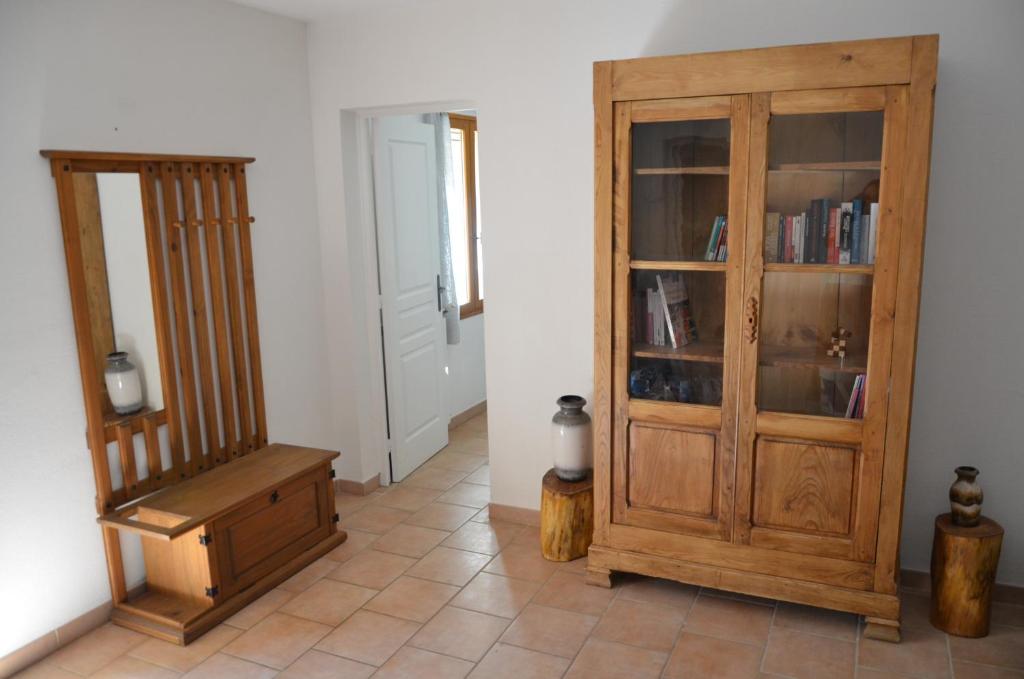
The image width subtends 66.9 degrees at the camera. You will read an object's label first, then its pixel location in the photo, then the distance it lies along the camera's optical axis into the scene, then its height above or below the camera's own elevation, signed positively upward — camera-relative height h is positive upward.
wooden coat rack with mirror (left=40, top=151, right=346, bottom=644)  2.98 -0.82
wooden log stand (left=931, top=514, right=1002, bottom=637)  2.82 -1.38
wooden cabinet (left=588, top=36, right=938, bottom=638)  2.66 -0.42
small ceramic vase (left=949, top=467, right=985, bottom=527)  2.87 -1.11
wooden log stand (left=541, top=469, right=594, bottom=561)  3.49 -1.42
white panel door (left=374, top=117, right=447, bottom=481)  4.36 -0.48
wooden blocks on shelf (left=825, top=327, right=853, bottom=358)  2.84 -0.53
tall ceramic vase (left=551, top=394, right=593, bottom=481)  3.49 -1.06
